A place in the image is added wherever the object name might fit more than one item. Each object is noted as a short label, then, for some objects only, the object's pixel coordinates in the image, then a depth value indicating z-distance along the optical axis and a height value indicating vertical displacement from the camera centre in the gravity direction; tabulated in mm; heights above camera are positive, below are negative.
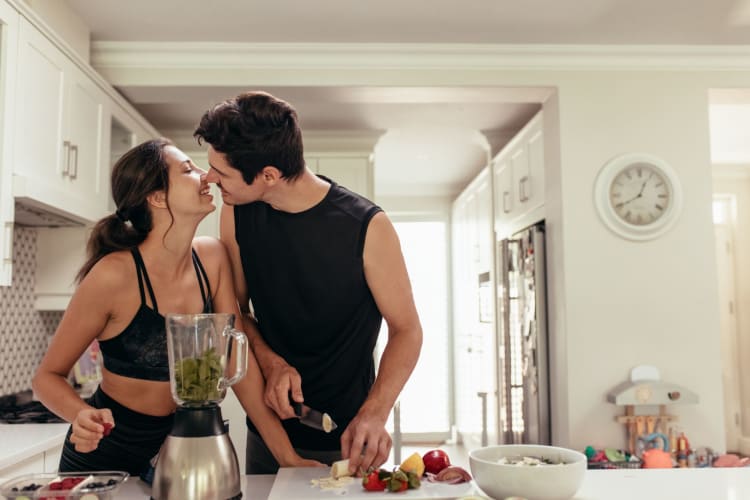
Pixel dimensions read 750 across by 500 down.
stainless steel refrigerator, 3938 -136
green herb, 1125 -93
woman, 1470 +35
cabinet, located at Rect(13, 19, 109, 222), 2570 +762
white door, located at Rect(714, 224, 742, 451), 6559 -201
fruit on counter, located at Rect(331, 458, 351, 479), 1259 -270
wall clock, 3723 +623
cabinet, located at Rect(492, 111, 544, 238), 4223 +885
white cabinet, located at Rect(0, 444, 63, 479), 2139 -470
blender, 1093 -152
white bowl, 1150 -266
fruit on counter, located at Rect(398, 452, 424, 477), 1232 -259
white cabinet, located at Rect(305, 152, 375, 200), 5266 +1098
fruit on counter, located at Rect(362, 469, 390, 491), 1183 -273
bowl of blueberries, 992 -240
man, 1498 +101
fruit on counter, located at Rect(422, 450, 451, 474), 1277 -261
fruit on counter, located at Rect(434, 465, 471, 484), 1240 -279
